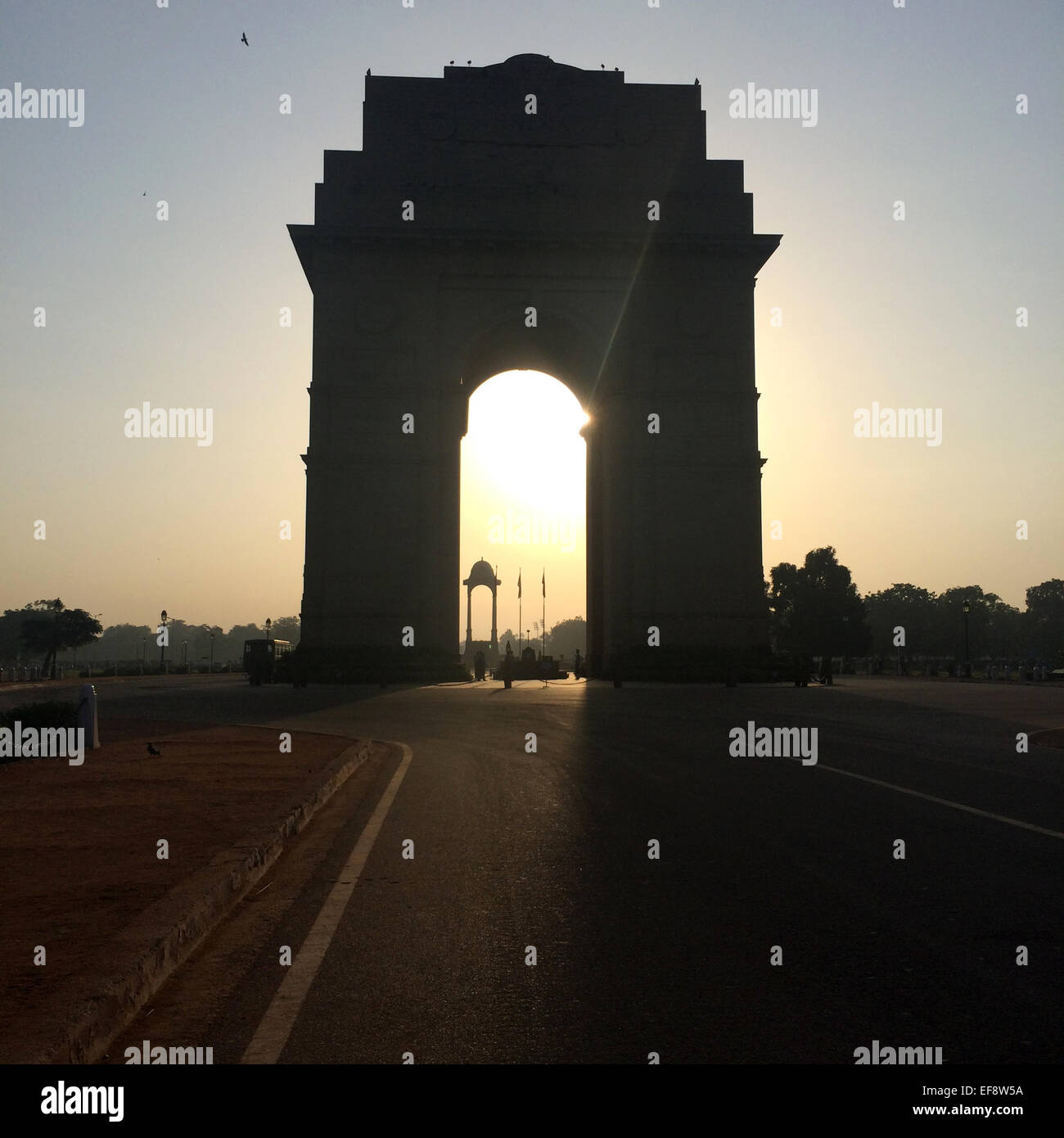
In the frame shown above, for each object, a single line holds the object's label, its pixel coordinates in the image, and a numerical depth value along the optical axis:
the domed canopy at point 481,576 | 105.38
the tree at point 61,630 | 103.81
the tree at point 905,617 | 153.25
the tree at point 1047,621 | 157.62
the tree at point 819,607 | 112.88
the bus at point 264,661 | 47.78
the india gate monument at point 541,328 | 49.06
